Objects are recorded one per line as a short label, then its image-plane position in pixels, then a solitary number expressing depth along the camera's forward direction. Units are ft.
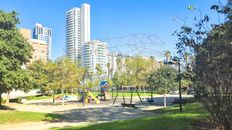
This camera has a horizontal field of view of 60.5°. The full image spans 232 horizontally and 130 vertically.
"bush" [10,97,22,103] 95.72
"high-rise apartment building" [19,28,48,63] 285.49
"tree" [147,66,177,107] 76.64
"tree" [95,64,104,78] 200.28
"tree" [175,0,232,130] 19.39
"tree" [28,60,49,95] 99.26
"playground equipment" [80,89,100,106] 100.10
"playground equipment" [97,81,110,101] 112.87
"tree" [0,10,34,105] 52.56
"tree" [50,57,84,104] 90.90
